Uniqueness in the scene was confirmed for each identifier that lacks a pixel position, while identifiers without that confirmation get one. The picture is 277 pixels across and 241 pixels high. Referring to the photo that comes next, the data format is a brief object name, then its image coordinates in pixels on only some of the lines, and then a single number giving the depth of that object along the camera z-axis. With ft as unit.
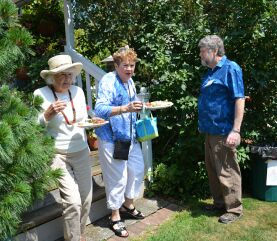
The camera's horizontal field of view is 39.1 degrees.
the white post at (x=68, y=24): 17.62
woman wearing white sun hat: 10.75
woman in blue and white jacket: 12.14
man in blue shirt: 13.01
